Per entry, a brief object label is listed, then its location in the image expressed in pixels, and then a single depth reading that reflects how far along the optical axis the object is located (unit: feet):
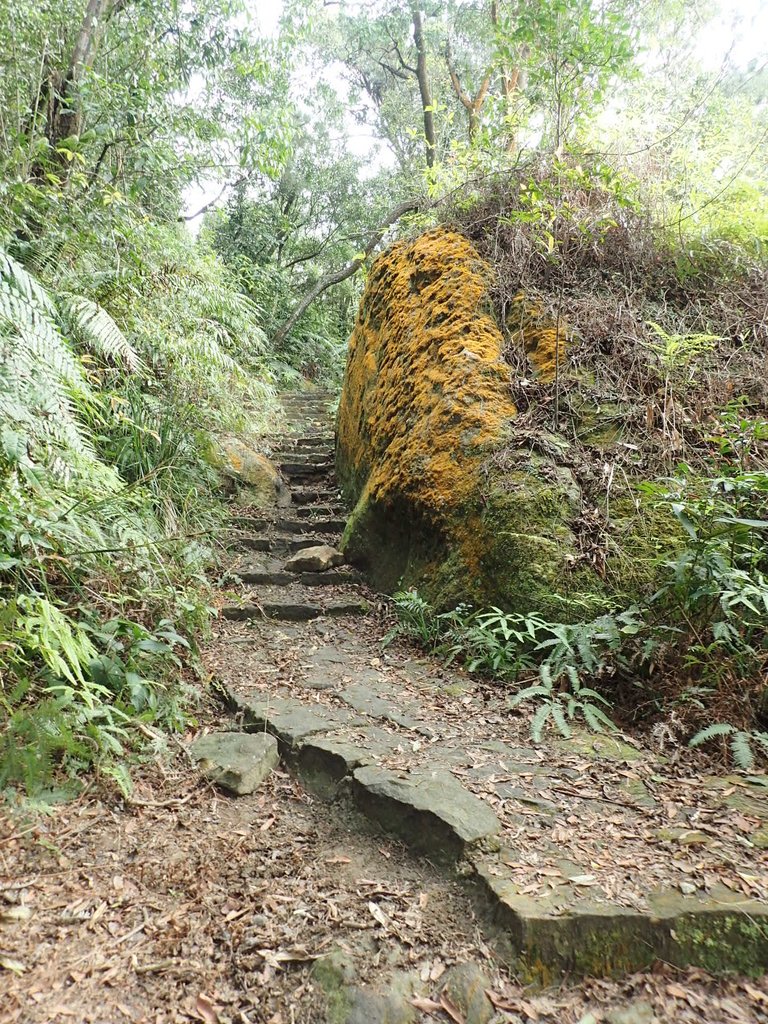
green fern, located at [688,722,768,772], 7.50
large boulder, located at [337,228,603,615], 11.46
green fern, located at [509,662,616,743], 8.67
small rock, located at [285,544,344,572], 16.48
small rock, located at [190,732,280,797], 7.76
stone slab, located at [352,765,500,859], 6.35
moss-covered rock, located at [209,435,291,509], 19.70
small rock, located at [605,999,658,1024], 4.65
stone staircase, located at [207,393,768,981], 5.14
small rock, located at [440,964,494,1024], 4.79
